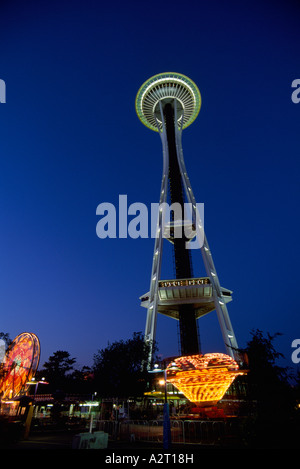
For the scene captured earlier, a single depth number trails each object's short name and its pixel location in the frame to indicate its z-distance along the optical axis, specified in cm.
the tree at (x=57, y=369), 6025
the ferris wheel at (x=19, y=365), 2750
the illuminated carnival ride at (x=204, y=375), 2259
